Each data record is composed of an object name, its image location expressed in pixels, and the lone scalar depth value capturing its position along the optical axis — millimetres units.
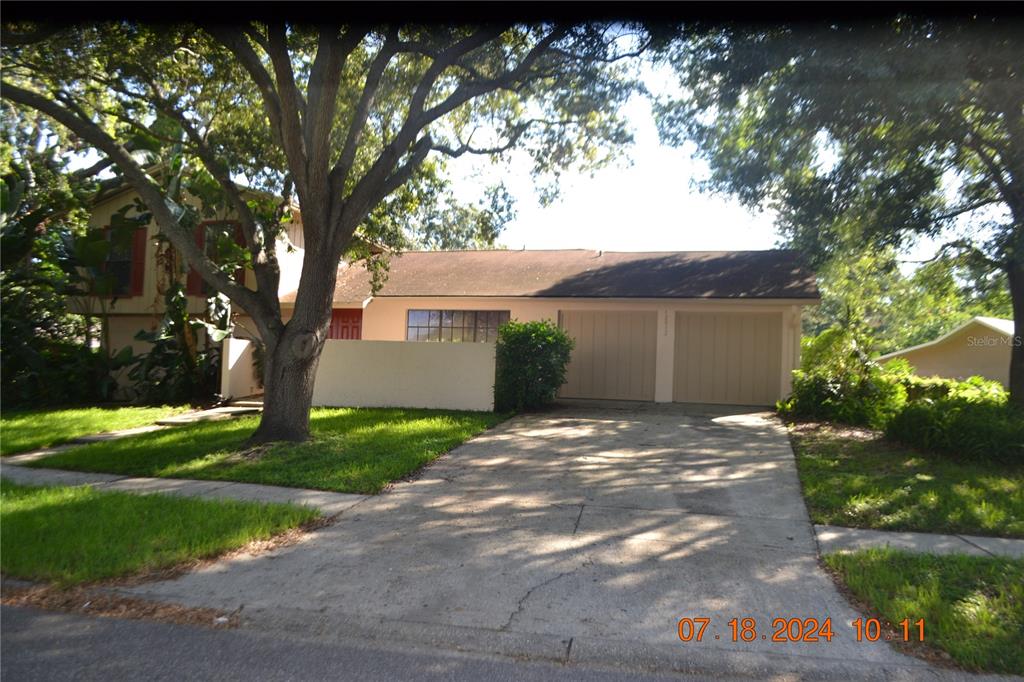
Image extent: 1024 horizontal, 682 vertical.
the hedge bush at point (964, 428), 8594
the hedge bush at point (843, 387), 11945
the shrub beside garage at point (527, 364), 13094
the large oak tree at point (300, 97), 8984
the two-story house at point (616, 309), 14836
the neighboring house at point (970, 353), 17750
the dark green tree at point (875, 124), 7836
